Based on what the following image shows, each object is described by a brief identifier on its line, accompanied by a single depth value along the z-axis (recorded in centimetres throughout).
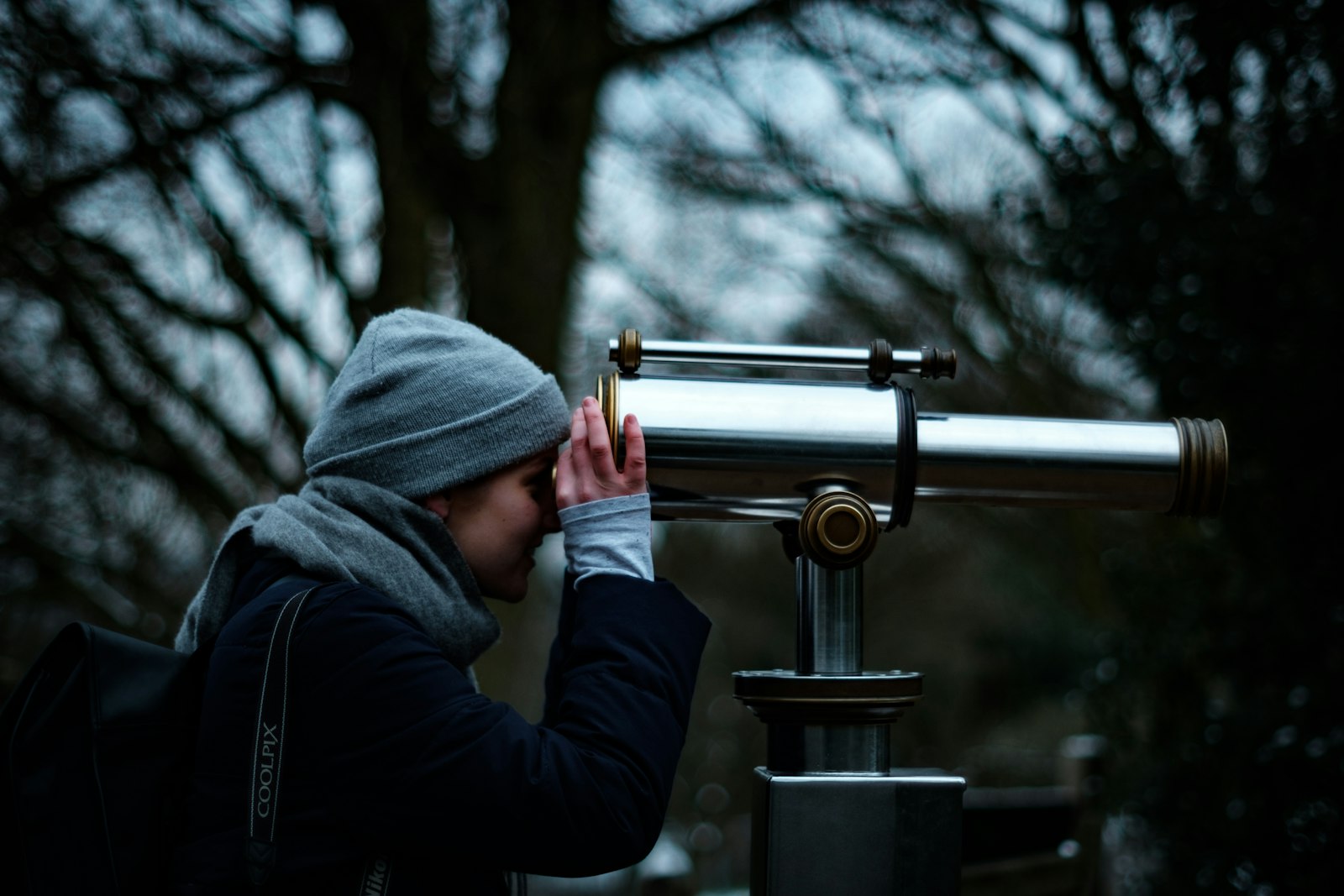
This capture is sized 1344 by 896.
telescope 388
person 379
